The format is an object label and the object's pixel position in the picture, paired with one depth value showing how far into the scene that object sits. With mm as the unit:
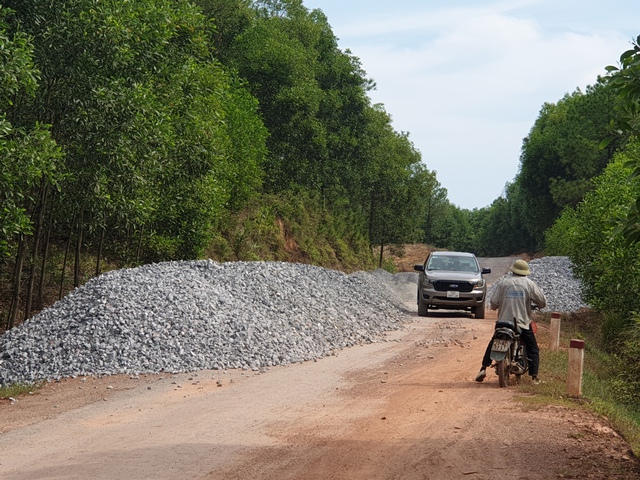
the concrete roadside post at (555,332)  18547
